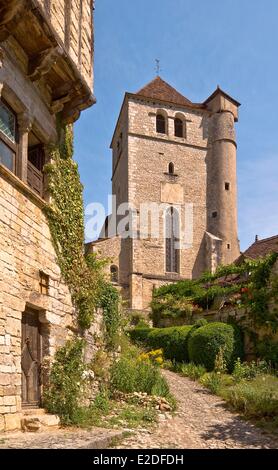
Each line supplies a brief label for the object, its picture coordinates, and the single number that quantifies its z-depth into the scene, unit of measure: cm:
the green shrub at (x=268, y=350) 1219
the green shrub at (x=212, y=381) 1103
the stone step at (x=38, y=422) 642
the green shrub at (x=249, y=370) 1149
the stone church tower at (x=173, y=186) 2988
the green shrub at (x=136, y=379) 970
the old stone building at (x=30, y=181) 652
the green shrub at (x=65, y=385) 726
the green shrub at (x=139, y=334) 1825
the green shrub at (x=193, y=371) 1267
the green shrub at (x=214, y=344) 1318
